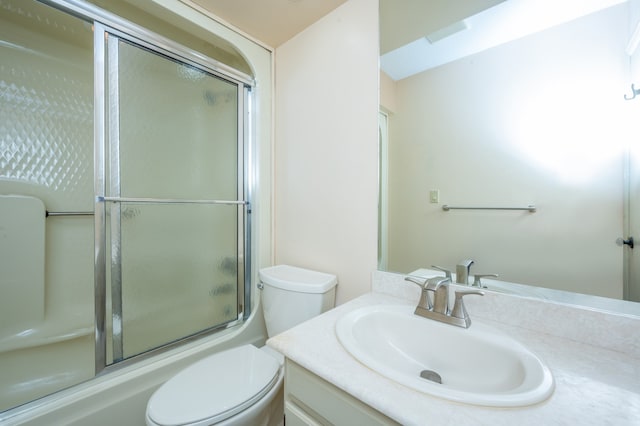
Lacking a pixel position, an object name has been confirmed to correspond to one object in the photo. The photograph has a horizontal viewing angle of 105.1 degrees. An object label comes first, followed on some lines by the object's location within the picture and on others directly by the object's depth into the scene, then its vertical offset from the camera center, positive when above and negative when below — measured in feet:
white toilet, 2.65 -2.14
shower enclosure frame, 3.46 +1.40
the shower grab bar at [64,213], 4.71 -0.05
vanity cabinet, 1.76 -1.53
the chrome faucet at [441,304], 2.58 -1.05
